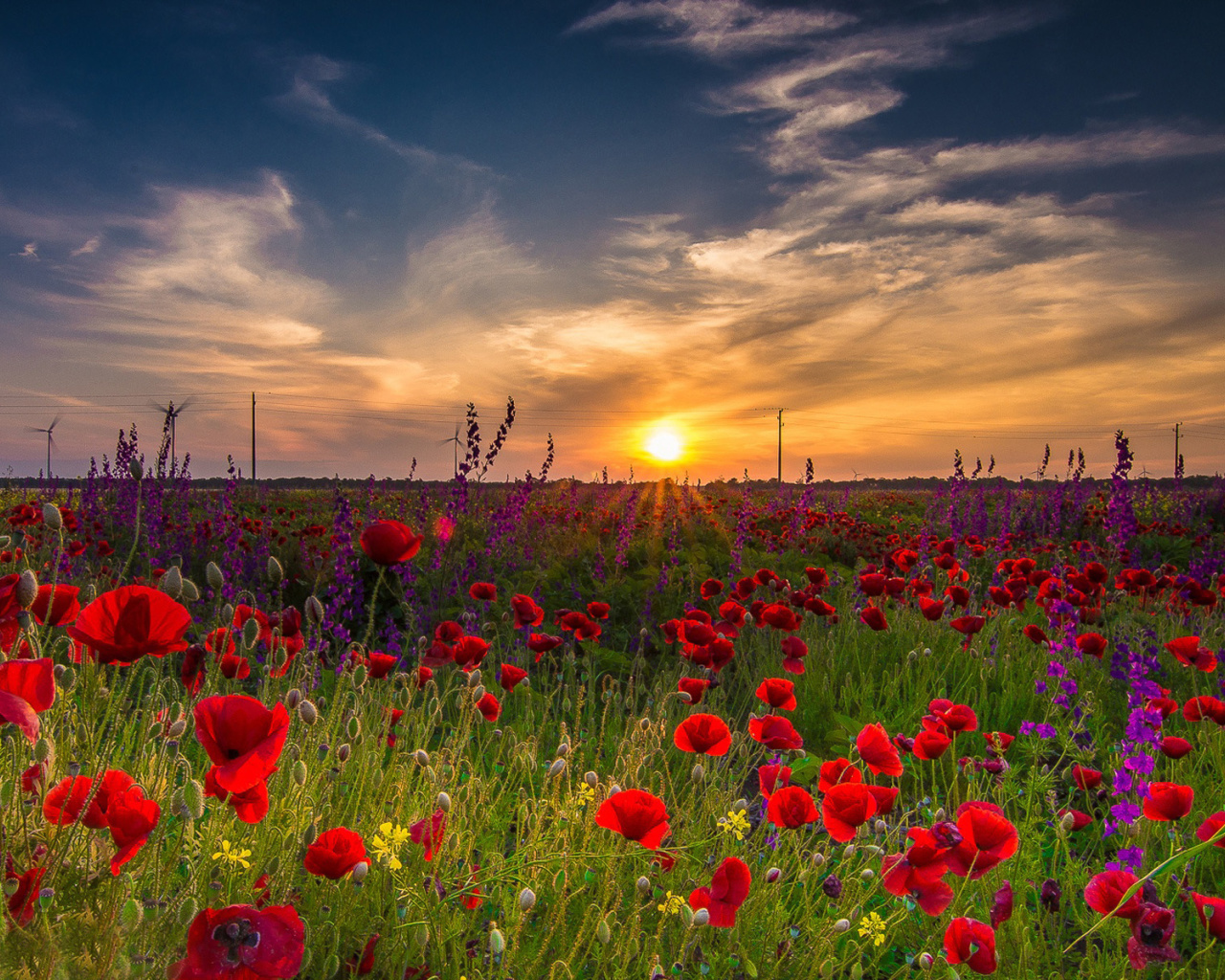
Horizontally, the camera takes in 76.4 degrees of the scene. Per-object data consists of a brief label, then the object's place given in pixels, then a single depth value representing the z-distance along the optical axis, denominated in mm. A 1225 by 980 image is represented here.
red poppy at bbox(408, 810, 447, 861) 1695
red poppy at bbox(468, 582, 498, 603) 3518
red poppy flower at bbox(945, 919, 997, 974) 1504
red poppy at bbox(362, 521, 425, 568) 1873
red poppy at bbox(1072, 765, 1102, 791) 2379
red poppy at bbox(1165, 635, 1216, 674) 2874
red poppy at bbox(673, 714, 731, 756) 1972
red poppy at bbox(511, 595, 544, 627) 3159
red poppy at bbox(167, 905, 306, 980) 1031
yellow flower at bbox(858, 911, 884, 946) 1602
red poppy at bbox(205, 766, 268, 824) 1250
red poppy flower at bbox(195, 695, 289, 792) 1068
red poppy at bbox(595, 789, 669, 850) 1516
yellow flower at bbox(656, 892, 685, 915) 1619
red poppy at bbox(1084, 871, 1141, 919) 1562
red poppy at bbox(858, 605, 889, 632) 3801
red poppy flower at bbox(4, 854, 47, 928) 1134
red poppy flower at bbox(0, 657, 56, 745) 1054
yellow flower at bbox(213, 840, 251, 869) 1414
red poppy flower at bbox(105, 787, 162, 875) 1207
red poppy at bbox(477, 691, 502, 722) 2467
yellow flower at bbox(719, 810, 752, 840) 1894
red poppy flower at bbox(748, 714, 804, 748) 2031
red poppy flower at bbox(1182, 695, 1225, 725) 2488
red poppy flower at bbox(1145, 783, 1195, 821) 1830
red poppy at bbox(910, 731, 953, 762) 2055
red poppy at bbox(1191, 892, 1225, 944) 1538
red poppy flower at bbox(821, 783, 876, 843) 1637
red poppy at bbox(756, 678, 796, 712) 2377
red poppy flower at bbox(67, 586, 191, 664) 1210
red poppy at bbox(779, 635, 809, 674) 3047
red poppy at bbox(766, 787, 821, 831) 1754
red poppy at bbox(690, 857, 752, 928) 1635
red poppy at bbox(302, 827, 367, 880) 1391
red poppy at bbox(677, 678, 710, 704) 2457
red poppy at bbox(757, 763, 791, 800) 2127
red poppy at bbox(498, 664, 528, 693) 2695
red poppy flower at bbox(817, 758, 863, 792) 1985
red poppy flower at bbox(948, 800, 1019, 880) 1570
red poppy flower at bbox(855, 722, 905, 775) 1922
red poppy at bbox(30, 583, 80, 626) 1617
